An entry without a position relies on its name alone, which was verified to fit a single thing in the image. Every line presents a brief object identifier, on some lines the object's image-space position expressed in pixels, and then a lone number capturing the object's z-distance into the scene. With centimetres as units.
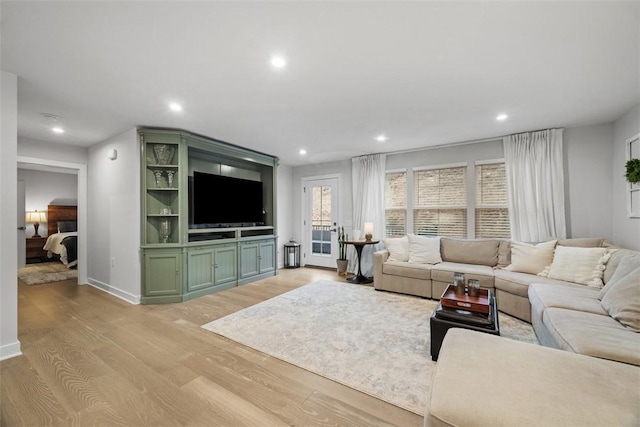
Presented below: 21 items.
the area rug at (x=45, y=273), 484
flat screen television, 418
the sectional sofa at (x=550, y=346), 95
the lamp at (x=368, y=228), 488
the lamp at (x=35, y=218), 668
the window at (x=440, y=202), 455
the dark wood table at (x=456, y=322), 206
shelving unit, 369
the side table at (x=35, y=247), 649
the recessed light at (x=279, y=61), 205
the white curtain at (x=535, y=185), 368
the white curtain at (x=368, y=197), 517
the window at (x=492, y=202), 421
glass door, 591
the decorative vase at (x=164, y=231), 385
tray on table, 215
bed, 592
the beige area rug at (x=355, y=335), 193
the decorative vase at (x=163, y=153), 380
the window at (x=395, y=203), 512
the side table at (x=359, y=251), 468
